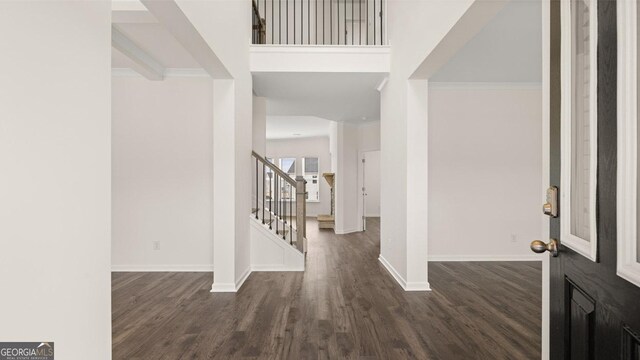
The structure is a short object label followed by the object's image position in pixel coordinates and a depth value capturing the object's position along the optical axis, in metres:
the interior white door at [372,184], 11.19
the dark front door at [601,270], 0.83
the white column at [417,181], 3.64
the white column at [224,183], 3.59
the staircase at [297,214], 4.43
